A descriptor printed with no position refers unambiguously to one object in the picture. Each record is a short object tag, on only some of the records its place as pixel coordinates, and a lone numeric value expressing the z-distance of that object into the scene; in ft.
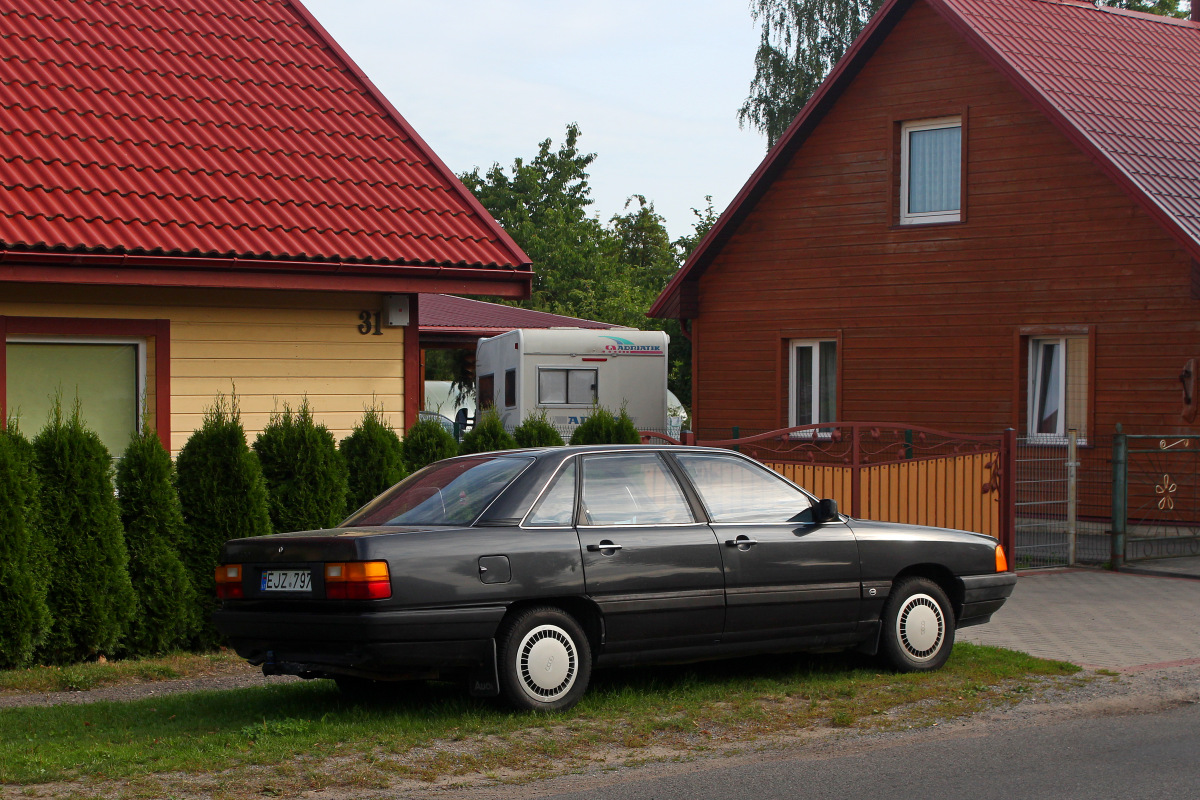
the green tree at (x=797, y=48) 123.13
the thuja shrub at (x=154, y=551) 32.53
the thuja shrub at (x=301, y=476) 35.32
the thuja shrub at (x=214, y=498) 33.53
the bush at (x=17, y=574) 30.04
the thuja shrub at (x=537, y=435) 39.70
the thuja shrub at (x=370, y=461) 36.73
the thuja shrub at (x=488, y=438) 38.99
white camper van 82.28
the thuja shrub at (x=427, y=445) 38.06
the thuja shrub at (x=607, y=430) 40.86
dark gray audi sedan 23.68
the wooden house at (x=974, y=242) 59.26
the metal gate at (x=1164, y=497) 54.03
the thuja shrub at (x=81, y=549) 31.19
